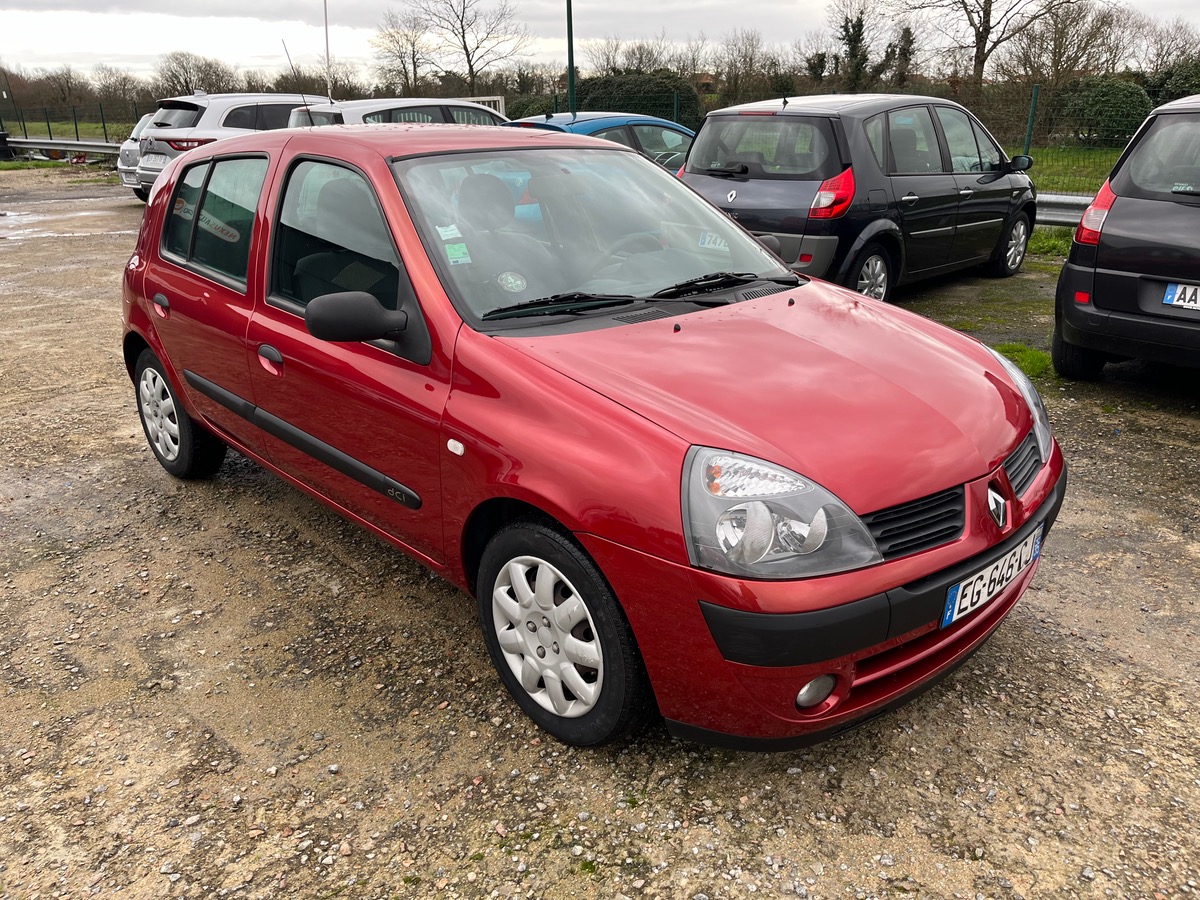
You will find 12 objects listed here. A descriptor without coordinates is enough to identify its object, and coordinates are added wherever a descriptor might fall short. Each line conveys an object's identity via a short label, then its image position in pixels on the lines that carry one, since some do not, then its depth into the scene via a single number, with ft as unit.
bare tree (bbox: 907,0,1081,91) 81.52
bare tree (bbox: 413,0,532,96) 109.50
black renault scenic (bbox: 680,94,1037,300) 21.89
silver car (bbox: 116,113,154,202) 47.16
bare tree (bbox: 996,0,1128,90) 66.59
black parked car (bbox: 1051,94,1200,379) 15.28
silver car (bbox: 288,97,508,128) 36.19
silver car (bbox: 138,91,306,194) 42.86
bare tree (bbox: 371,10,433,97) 110.01
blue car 34.53
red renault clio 7.09
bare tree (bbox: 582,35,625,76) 99.96
